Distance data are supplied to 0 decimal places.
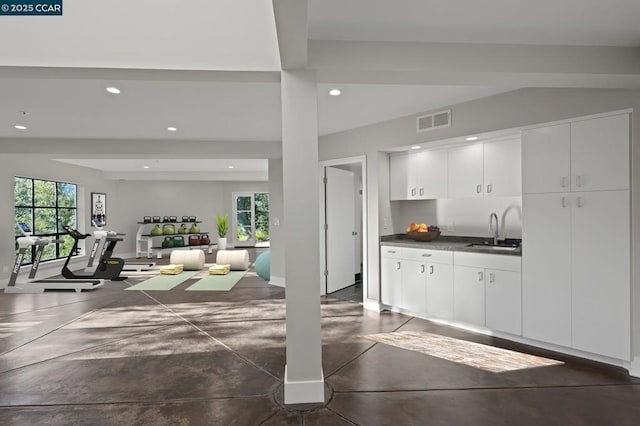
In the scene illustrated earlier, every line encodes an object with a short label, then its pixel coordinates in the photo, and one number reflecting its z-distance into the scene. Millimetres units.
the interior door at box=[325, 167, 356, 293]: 5566
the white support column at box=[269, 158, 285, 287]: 6367
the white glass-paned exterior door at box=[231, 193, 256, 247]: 13180
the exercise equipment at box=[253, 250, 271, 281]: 6893
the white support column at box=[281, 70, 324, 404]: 2451
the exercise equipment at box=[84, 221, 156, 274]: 7309
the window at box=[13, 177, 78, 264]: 7062
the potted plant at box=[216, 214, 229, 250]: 11695
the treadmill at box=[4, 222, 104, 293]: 6125
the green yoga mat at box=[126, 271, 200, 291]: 6449
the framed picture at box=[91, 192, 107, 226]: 9234
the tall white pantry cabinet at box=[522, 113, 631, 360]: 2879
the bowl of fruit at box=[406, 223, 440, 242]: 4492
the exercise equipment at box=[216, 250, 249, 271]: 8125
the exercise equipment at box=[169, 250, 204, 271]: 8297
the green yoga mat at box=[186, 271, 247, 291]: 6281
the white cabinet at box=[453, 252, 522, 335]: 3471
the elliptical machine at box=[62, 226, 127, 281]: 7184
